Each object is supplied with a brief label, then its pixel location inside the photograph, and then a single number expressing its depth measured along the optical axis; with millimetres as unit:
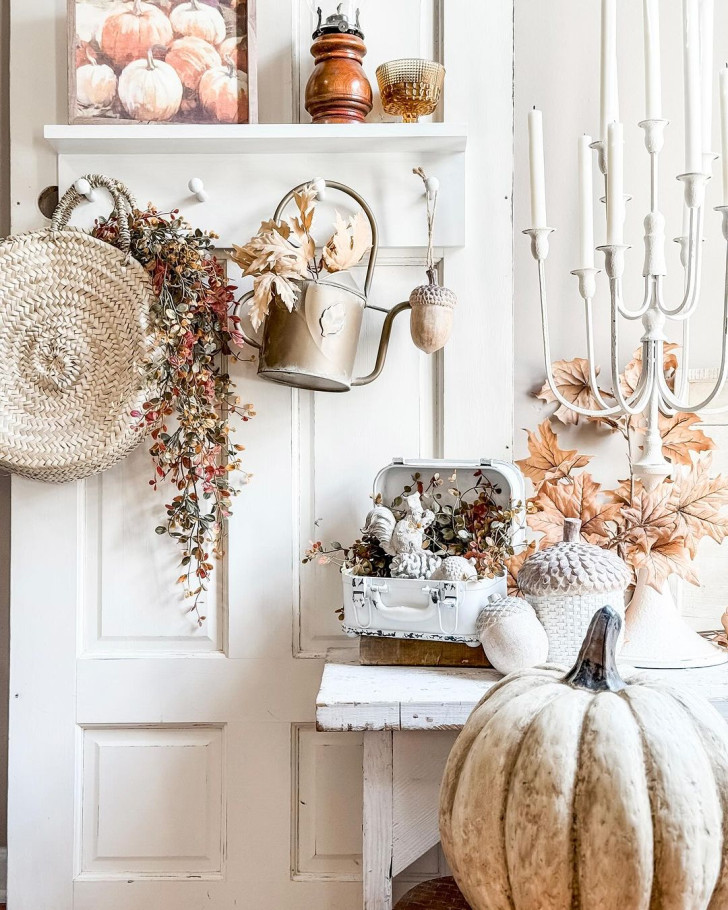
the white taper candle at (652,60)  1154
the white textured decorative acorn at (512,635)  1098
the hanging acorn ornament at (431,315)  1297
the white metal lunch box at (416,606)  1163
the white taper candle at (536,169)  1223
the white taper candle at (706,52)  1239
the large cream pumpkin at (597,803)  683
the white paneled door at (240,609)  1437
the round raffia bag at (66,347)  1349
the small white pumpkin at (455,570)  1173
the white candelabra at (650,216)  1136
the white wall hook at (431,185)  1395
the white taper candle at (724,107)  1171
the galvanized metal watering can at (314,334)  1263
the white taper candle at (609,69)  1180
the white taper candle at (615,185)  1123
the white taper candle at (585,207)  1191
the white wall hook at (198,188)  1401
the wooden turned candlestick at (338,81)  1345
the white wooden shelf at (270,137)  1354
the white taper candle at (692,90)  1136
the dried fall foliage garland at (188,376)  1317
